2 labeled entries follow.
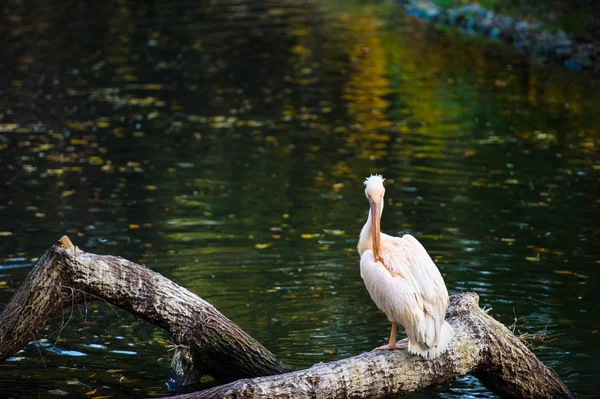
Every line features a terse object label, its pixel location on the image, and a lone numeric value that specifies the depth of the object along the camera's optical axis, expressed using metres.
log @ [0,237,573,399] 12.86
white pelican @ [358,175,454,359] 12.62
